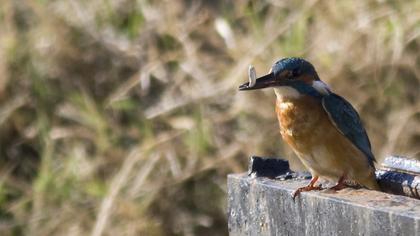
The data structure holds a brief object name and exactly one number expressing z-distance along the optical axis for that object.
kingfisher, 7.12
